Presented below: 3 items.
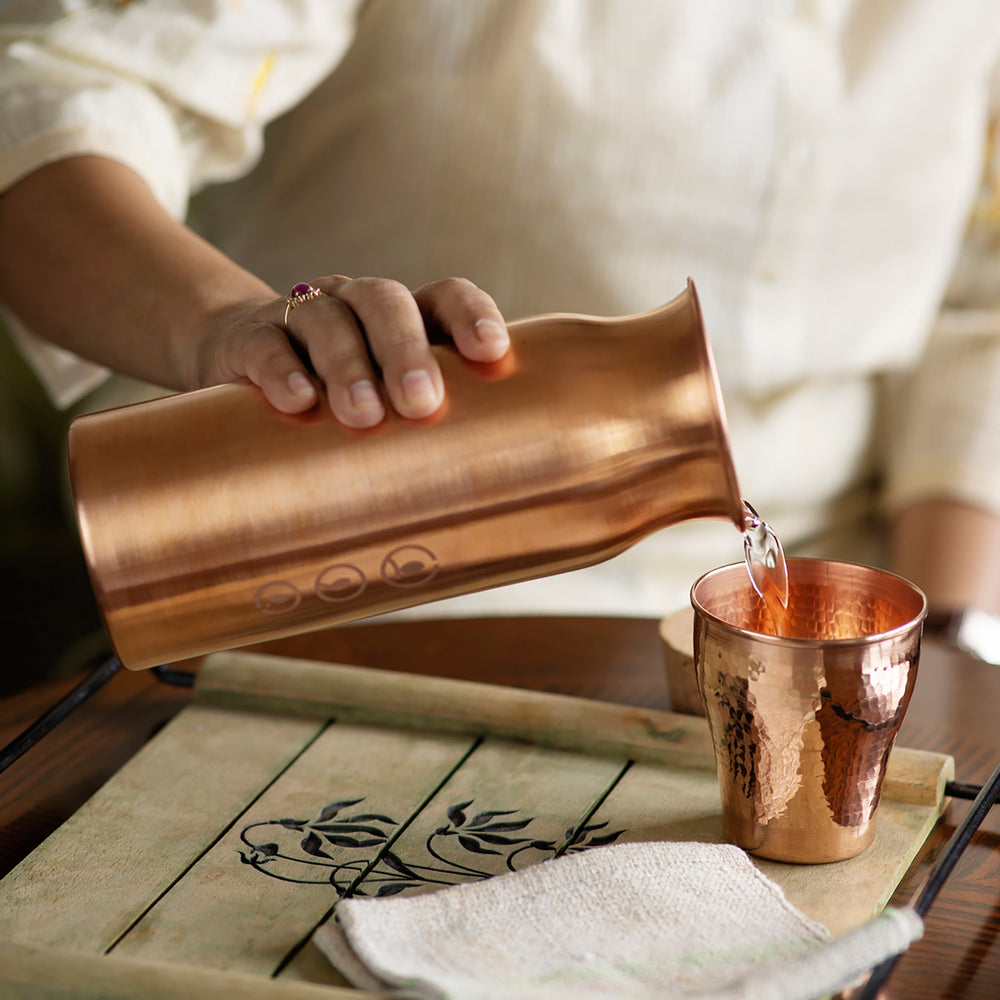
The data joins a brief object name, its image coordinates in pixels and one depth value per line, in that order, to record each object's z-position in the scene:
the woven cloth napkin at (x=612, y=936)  0.88
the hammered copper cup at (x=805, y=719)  0.95
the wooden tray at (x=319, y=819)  0.93
